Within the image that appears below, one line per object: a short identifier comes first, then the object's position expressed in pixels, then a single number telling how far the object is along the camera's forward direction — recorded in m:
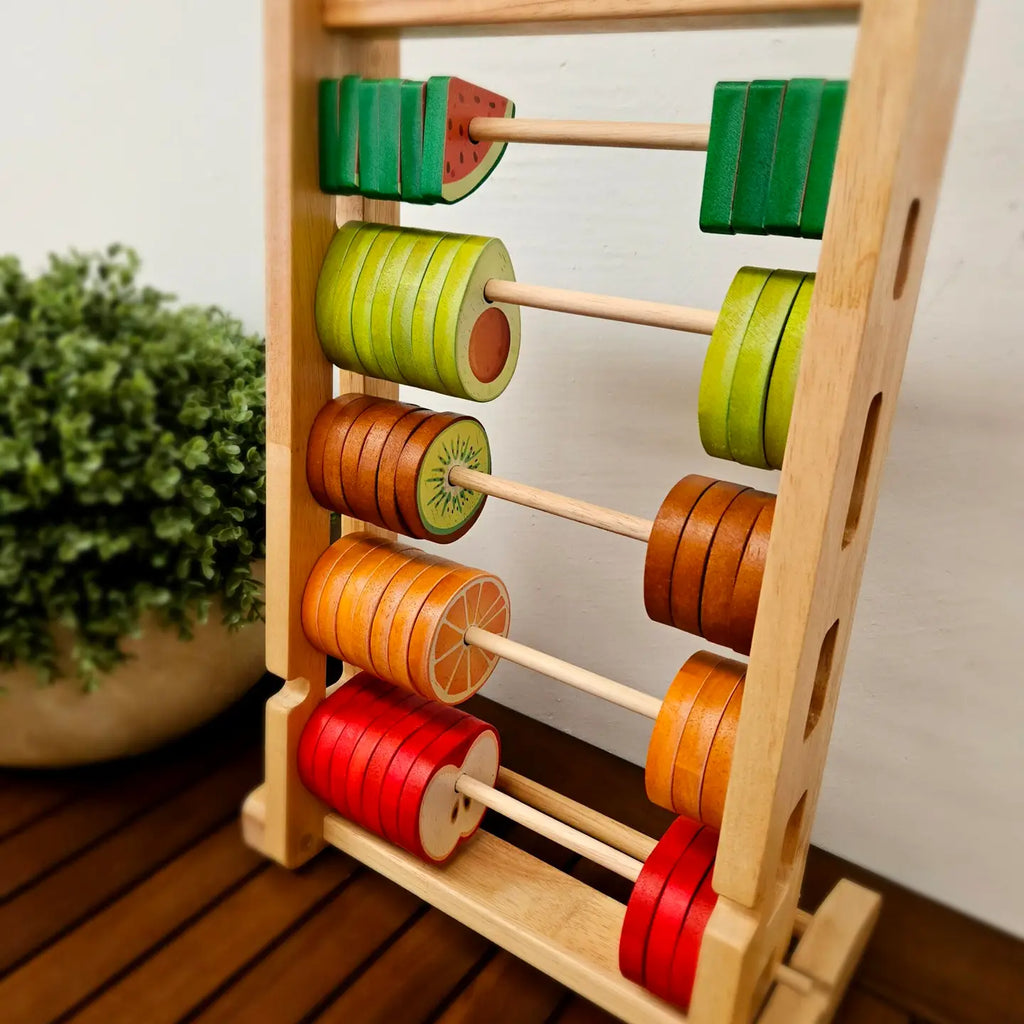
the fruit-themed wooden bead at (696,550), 0.49
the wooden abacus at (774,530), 0.44
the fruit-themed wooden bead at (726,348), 0.47
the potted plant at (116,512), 0.55
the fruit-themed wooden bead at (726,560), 0.48
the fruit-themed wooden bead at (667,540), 0.49
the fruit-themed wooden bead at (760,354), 0.47
